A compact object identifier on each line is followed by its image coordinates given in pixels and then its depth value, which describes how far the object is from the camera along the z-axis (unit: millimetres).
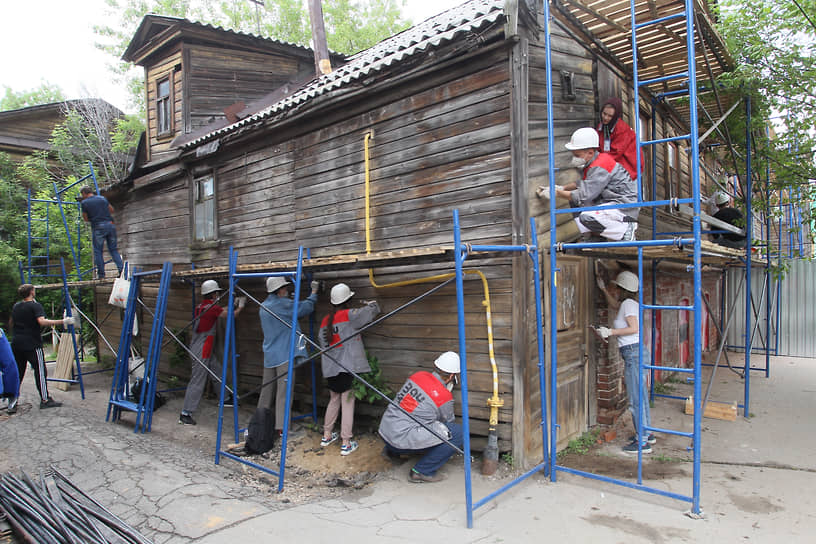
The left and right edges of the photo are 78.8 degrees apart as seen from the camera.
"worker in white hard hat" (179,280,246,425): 7715
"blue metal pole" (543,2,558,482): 4727
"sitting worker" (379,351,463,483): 4824
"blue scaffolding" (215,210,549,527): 3900
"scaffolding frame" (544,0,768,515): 3953
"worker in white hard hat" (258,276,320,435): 6660
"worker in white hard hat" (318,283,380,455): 5891
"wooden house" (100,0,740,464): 5086
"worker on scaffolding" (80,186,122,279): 9953
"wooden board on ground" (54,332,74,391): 10352
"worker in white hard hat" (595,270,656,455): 5480
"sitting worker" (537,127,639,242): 4957
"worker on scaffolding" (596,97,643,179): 5594
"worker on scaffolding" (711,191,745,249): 7530
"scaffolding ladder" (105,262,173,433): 7113
